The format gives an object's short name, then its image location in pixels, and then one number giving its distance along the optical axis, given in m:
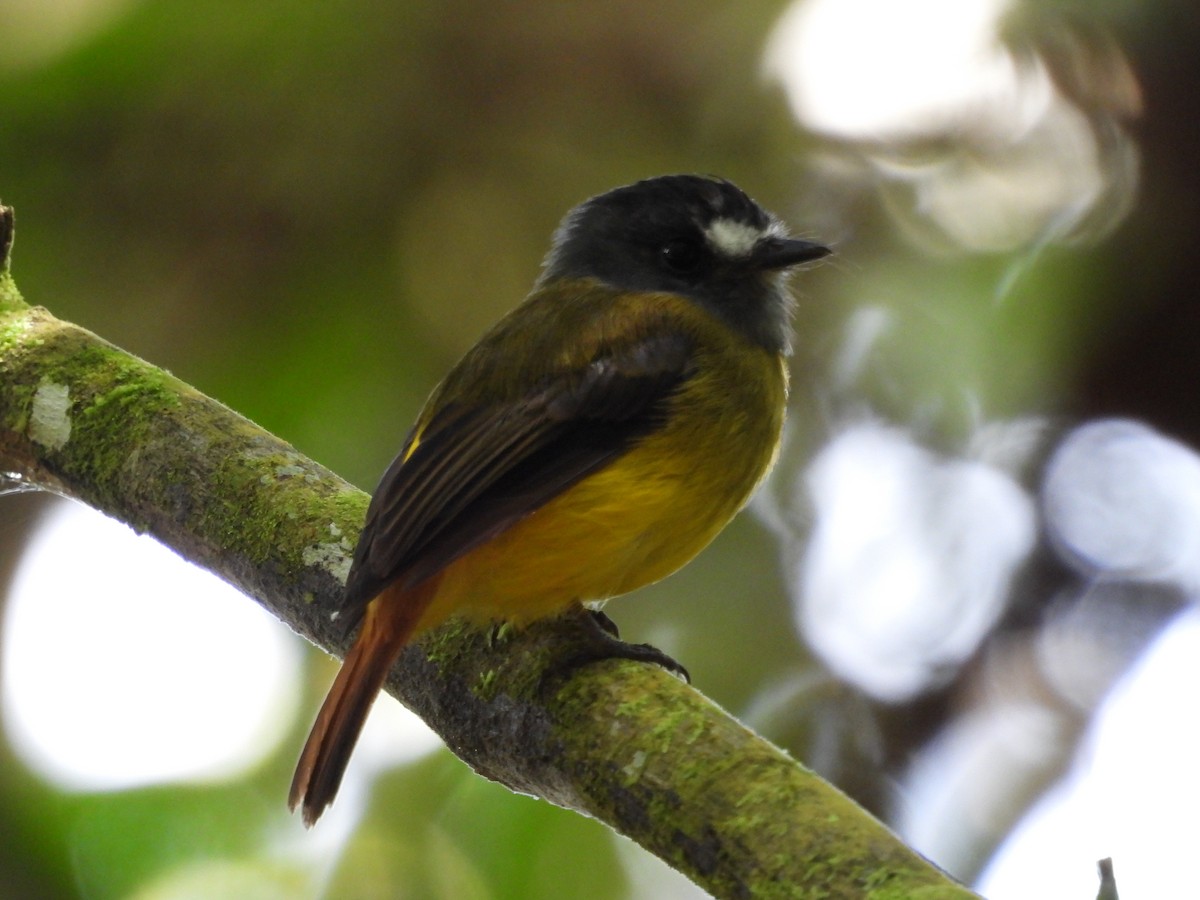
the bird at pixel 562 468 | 2.99
